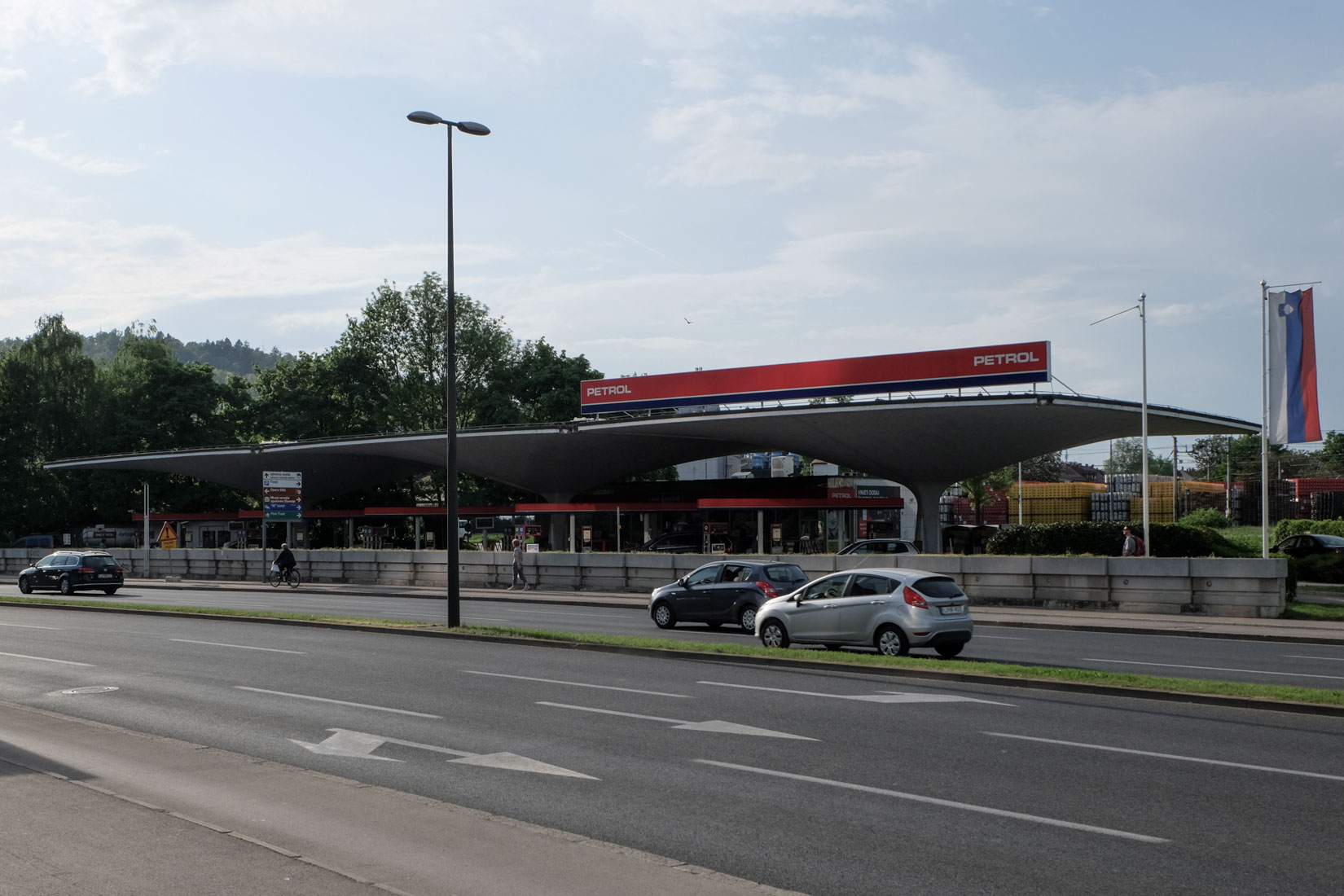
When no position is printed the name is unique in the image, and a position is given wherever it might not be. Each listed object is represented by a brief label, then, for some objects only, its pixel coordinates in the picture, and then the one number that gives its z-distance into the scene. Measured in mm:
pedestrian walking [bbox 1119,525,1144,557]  32031
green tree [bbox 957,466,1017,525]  67850
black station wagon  40781
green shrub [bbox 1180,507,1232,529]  61875
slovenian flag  29297
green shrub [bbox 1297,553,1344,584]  35531
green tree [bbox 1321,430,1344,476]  94181
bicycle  46031
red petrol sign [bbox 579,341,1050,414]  43219
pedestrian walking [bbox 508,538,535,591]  40656
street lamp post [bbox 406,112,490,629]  22641
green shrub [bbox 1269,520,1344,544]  43750
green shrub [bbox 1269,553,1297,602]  28219
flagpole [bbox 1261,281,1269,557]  30088
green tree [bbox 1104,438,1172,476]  153125
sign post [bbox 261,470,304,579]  46028
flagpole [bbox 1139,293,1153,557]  36000
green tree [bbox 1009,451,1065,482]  110094
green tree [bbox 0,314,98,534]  85750
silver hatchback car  18000
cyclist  45938
